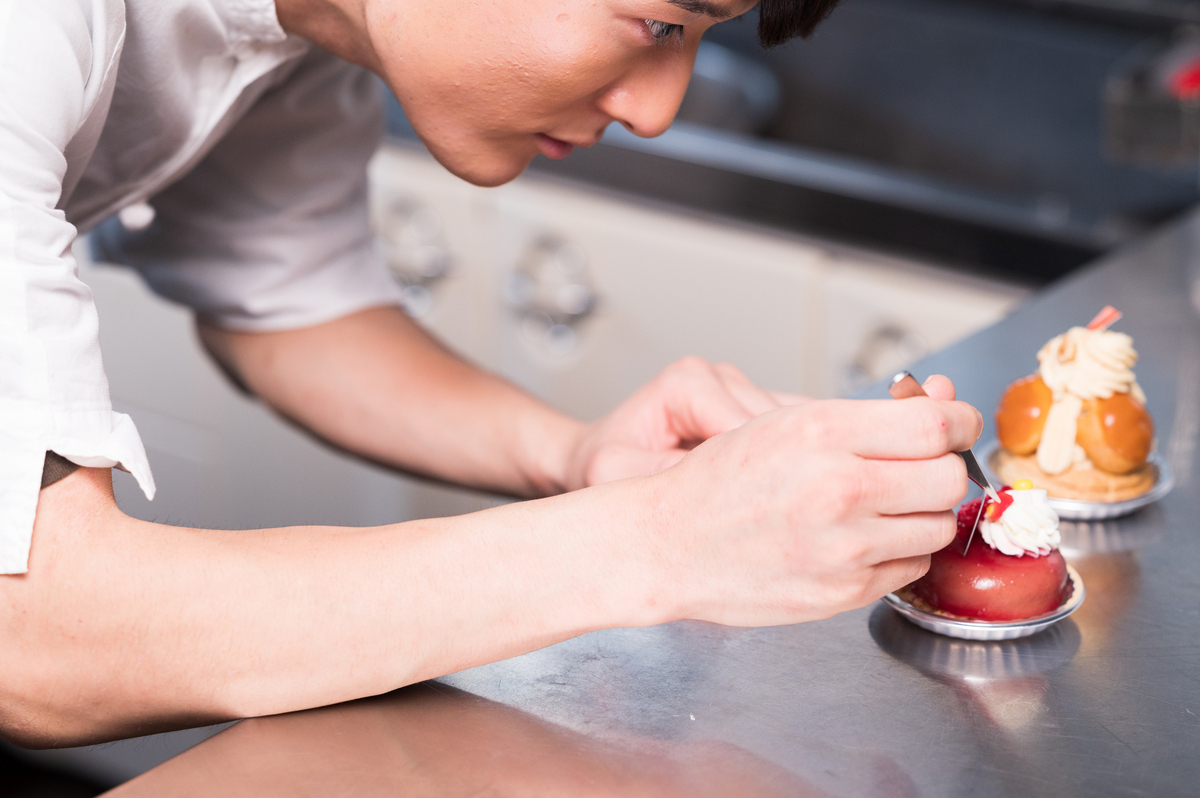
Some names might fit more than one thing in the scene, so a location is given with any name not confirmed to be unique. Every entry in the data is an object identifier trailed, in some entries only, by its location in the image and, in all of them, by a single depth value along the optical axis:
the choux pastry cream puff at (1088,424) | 0.95
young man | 0.70
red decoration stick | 0.95
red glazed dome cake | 0.80
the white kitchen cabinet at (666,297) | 1.78
